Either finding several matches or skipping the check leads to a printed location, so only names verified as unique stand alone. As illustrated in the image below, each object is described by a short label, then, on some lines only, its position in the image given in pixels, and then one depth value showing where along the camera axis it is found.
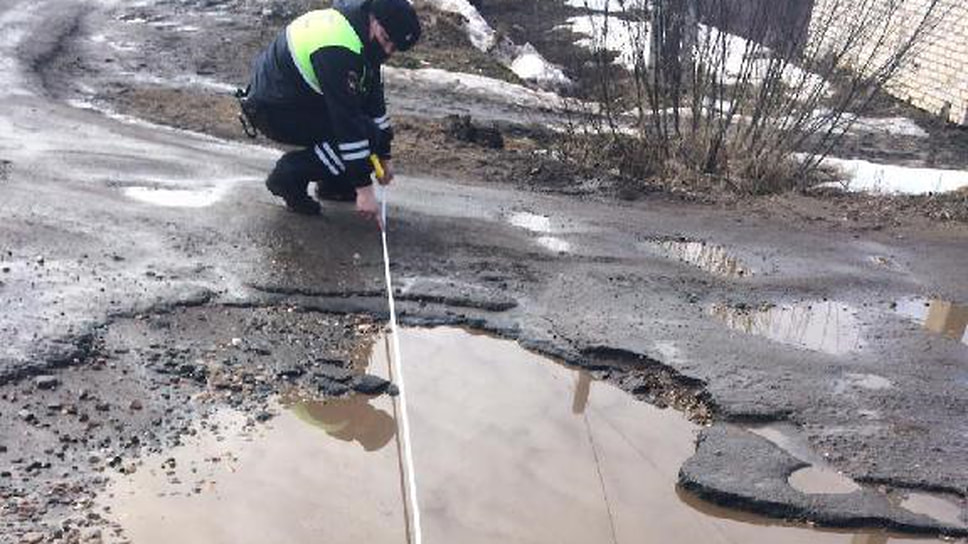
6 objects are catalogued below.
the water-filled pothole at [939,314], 5.29
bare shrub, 7.93
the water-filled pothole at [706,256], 5.82
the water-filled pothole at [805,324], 4.92
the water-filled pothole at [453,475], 3.23
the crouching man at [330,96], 5.14
